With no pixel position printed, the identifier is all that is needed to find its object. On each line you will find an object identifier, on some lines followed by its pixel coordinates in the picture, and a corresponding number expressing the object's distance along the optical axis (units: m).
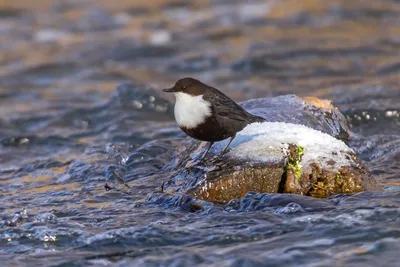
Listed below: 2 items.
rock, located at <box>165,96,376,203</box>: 10.02
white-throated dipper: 9.99
